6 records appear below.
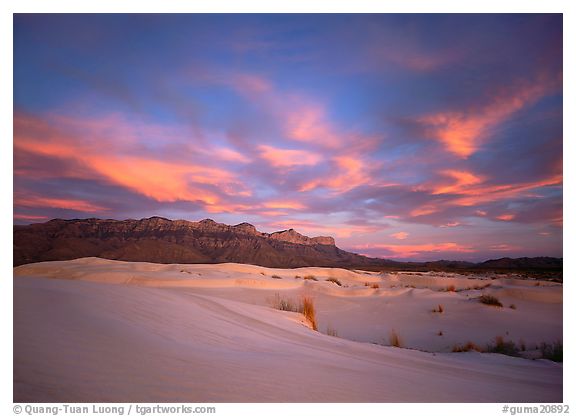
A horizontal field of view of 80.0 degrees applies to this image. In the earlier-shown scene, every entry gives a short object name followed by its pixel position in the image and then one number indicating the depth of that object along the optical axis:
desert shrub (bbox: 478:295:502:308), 11.67
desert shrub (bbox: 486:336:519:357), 6.40
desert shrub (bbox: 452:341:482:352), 6.39
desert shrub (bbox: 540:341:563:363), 5.64
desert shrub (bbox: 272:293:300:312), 9.02
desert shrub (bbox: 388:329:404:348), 6.35
